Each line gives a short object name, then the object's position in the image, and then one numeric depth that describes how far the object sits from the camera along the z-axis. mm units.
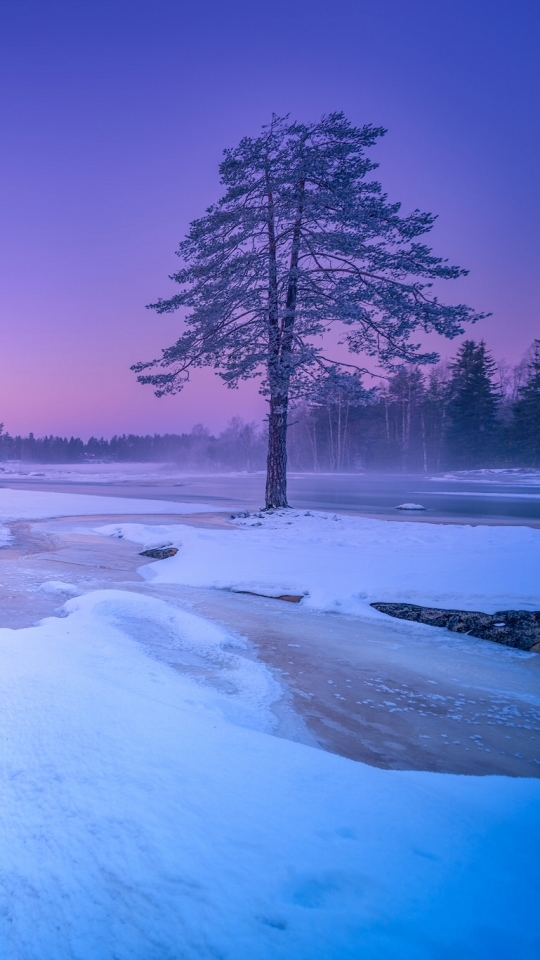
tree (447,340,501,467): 50125
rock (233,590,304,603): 6715
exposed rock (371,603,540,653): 5297
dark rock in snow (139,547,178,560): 9312
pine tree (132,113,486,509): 12477
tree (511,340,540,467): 44719
